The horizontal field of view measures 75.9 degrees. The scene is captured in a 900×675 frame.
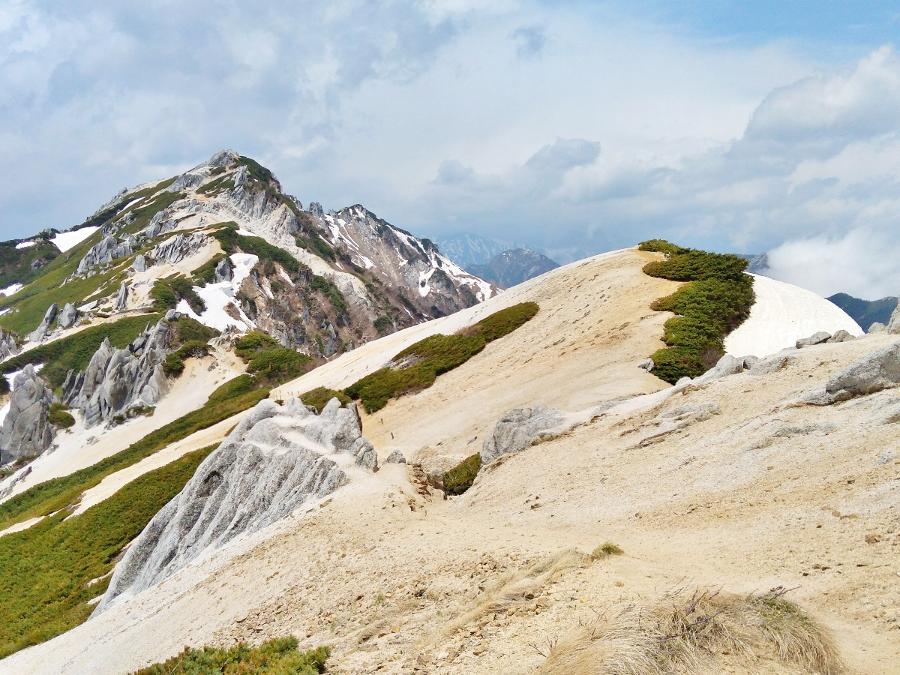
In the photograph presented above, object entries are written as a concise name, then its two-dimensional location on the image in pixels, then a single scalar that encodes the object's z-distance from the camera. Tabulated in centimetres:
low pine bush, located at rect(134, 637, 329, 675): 1159
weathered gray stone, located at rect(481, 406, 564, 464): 2522
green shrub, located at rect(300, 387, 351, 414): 4406
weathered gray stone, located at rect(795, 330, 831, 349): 2502
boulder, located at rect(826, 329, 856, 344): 2428
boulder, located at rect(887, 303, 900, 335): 2257
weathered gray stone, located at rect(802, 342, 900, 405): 1631
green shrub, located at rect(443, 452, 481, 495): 2530
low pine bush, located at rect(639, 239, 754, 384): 3110
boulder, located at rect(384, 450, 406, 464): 2794
